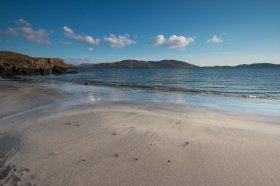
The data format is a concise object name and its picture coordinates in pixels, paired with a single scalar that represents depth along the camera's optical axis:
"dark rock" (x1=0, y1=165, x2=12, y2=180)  2.32
